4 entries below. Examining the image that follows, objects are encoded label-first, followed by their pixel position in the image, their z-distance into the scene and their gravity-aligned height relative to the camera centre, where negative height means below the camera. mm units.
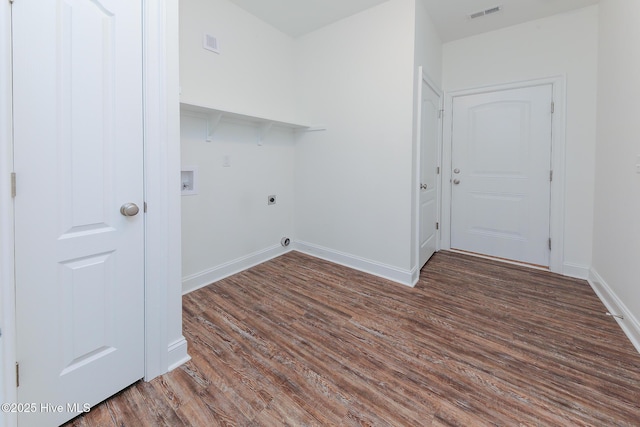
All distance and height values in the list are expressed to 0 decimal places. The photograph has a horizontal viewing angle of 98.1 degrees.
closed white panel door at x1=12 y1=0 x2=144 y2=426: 1049 +22
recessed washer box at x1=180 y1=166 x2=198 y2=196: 2377 +223
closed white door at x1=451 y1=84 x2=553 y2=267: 3012 +411
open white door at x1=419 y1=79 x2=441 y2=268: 2855 +444
